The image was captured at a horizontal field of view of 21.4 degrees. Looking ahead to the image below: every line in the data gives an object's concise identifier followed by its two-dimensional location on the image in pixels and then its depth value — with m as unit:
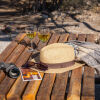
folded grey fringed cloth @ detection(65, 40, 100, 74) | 2.79
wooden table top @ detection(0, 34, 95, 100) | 2.18
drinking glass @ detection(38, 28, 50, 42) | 3.15
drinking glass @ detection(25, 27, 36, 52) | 3.25
